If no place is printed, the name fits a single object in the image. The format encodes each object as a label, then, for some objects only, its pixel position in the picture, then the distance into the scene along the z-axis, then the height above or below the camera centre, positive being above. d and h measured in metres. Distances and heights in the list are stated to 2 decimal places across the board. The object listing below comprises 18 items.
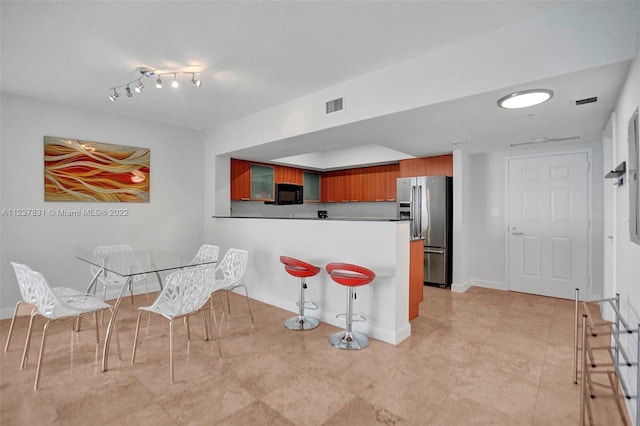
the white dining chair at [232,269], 3.21 -0.60
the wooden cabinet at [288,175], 6.10 +0.83
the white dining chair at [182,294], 2.29 -0.60
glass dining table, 2.57 -0.47
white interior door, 4.19 -0.13
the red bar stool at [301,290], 3.09 -0.80
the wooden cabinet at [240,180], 5.32 +0.62
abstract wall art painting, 3.77 +0.58
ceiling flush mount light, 2.36 +0.94
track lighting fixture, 2.89 +1.35
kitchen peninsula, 2.91 -0.49
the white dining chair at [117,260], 2.90 -0.46
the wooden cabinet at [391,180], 6.09 +0.71
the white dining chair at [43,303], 2.17 -0.66
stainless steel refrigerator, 4.91 -0.09
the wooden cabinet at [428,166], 5.04 +0.85
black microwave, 5.95 +0.43
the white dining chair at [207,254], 3.67 -0.47
